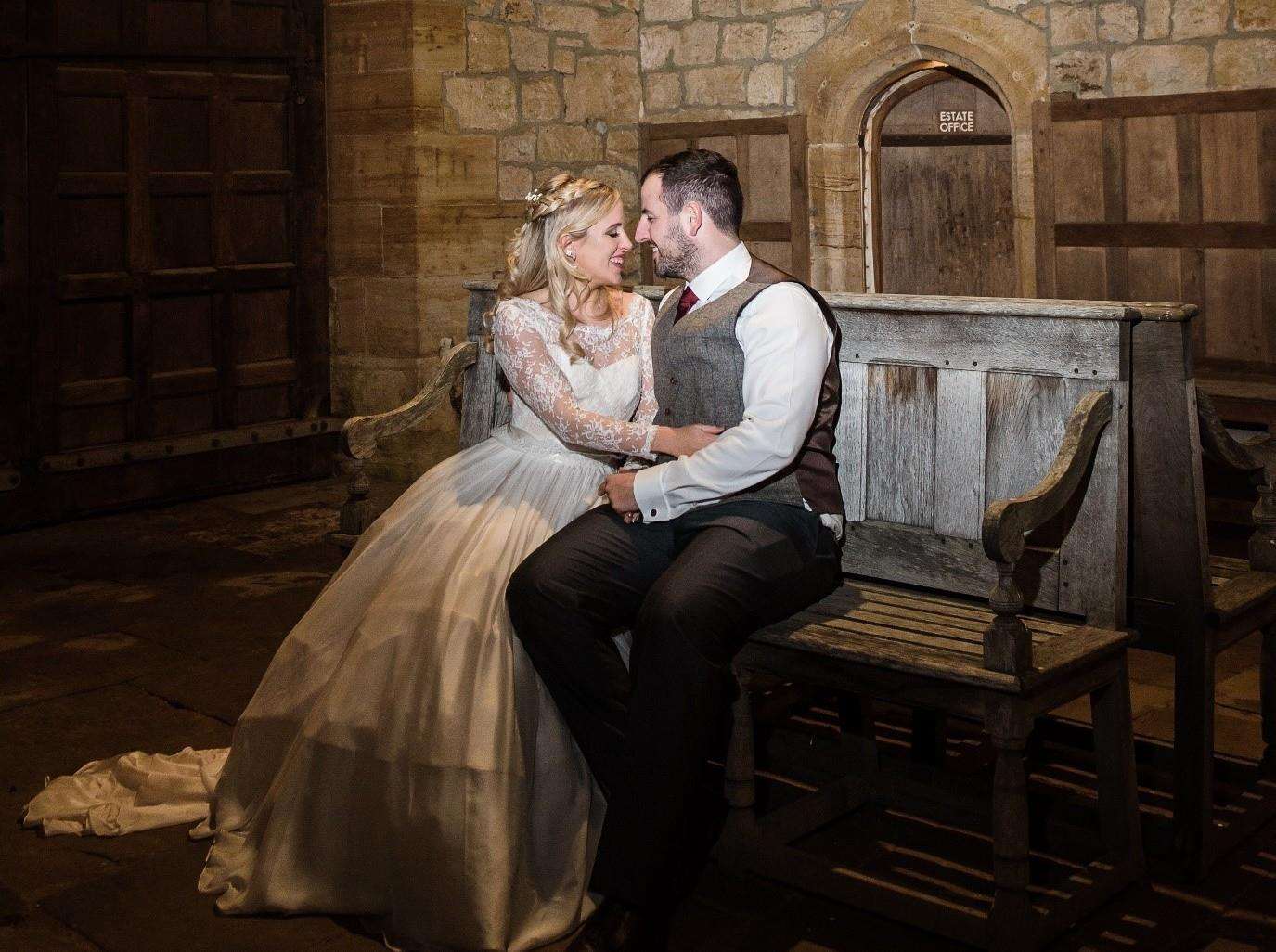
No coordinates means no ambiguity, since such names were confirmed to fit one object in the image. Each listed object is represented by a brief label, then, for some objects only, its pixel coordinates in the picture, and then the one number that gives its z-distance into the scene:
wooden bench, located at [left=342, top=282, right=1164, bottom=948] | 2.89
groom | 2.96
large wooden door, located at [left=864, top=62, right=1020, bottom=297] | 7.40
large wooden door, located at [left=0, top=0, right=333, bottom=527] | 6.56
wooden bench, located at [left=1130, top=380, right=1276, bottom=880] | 3.22
